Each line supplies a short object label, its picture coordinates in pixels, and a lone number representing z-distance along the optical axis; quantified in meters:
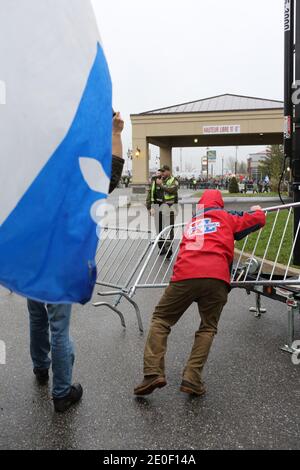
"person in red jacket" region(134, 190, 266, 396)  3.27
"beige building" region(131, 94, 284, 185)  27.89
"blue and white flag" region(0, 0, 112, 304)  2.25
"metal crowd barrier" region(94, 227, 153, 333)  4.73
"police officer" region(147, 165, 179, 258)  9.57
